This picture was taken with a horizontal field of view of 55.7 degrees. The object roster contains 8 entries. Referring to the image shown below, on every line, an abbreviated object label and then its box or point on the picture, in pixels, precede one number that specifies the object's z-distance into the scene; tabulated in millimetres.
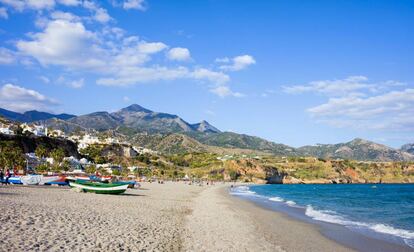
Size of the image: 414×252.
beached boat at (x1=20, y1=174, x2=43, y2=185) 52500
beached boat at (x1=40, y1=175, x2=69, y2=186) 57281
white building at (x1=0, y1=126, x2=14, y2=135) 156975
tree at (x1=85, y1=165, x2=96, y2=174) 129125
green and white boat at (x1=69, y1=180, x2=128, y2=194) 44500
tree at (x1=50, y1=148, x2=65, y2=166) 124625
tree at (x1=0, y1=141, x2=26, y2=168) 90994
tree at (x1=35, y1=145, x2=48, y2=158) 131912
